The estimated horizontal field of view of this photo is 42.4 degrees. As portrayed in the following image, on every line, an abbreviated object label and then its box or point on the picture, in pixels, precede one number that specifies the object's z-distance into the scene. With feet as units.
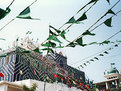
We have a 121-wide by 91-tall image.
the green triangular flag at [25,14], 6.74
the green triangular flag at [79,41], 8.52
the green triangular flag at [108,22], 8.40
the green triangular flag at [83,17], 7.53
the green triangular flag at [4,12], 6.61
